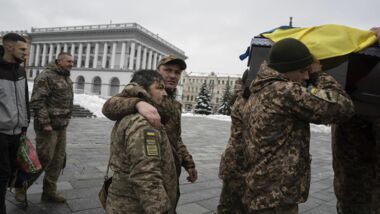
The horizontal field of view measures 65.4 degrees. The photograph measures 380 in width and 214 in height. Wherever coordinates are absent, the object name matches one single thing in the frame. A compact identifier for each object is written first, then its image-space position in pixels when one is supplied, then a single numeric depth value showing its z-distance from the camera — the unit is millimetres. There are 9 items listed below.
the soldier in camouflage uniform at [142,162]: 1706
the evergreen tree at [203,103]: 42322
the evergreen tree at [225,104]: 42928
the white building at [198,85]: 93688
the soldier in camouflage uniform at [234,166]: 2879
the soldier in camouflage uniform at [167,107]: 1875
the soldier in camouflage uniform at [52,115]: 3701
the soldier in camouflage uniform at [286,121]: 1833
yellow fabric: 2077
